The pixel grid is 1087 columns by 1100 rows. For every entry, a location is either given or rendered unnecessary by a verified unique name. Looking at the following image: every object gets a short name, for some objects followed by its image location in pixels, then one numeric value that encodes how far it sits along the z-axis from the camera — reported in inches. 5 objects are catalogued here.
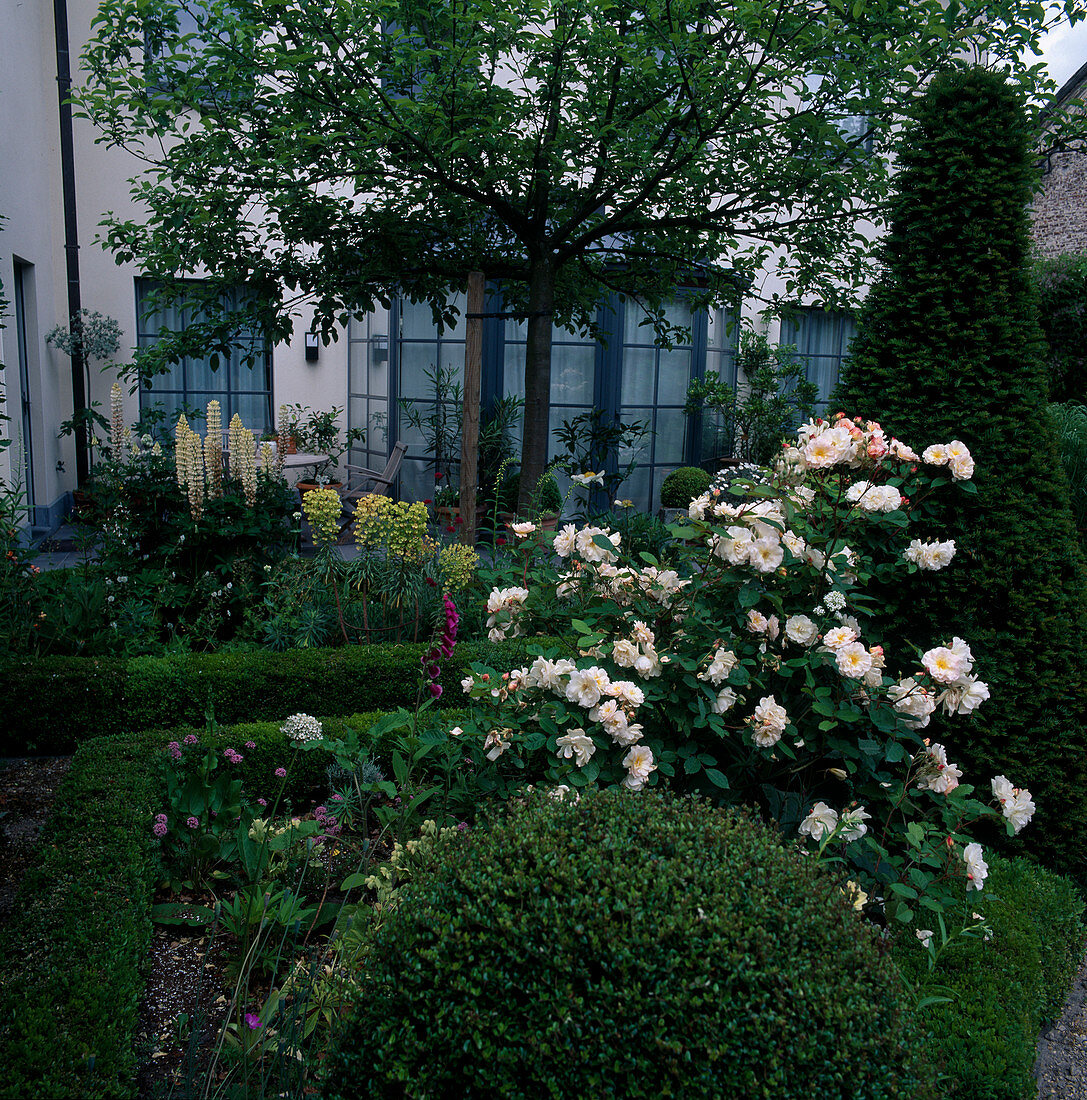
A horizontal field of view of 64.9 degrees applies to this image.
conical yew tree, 109.7
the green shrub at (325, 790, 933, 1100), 56.2
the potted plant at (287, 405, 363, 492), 383.2
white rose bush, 87.7
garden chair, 323.3
